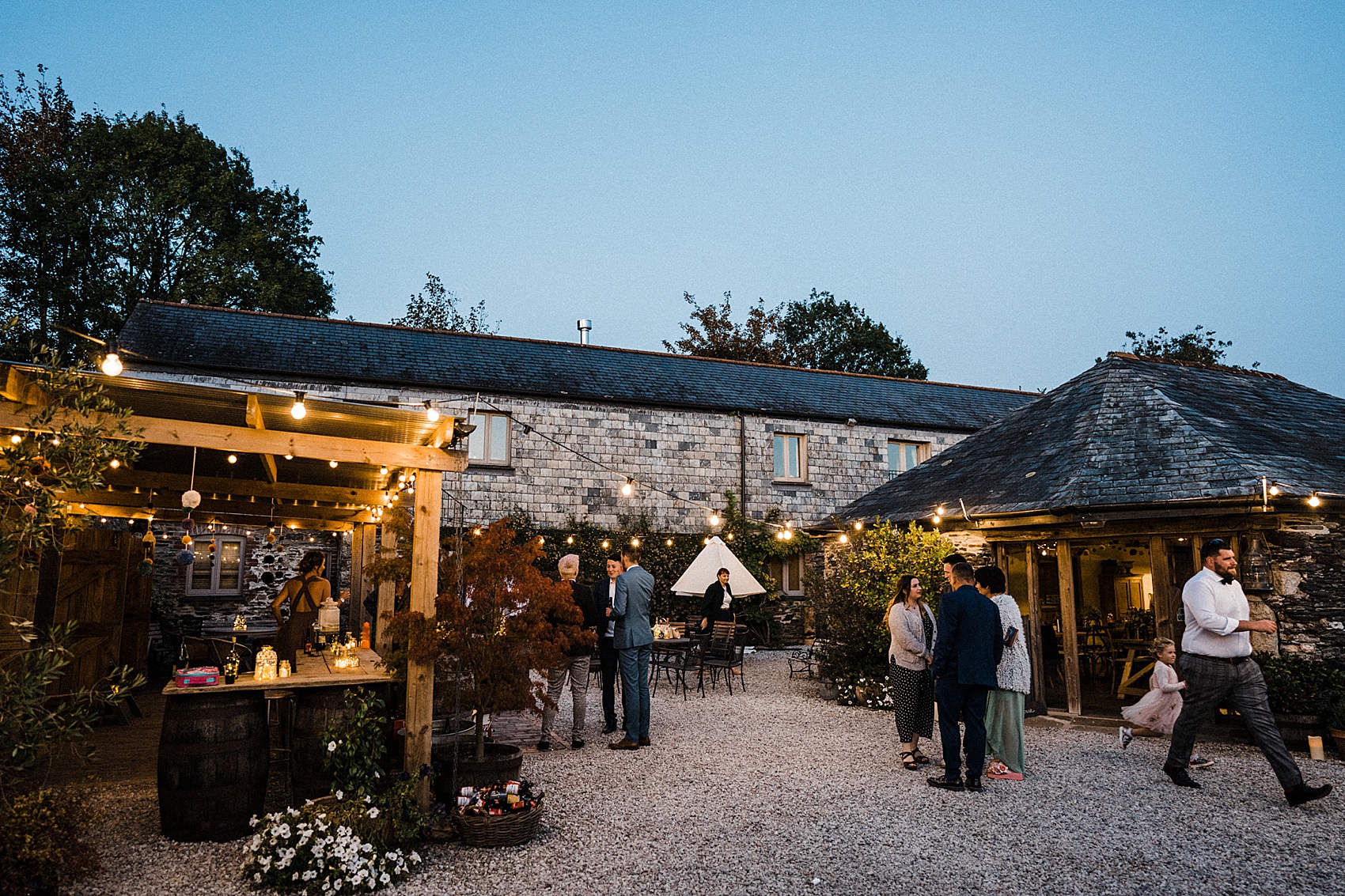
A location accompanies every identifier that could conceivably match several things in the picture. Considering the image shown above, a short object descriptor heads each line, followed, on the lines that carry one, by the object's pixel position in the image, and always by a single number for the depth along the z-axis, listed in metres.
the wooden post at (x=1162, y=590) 8.56
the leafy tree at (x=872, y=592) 9.82
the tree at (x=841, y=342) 37.31
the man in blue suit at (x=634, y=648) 7.35
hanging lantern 7.99
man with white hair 7.43
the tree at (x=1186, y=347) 35.16
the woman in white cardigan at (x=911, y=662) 7.02
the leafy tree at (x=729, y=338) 31.05
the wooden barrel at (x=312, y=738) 5.04
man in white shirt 5.51
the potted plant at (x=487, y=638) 5.12
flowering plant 4.07
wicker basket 4.72
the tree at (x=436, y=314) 33.00
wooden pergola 4.73
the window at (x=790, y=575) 18.84
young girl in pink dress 7.66
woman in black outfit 12.16
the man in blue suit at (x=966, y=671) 6.00
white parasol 13.10
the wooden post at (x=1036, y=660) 9.09
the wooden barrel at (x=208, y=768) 4.70
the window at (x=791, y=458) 18.81
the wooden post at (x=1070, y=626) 9.00
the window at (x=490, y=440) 16.50
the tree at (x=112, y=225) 22.84
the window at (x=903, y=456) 19.67
